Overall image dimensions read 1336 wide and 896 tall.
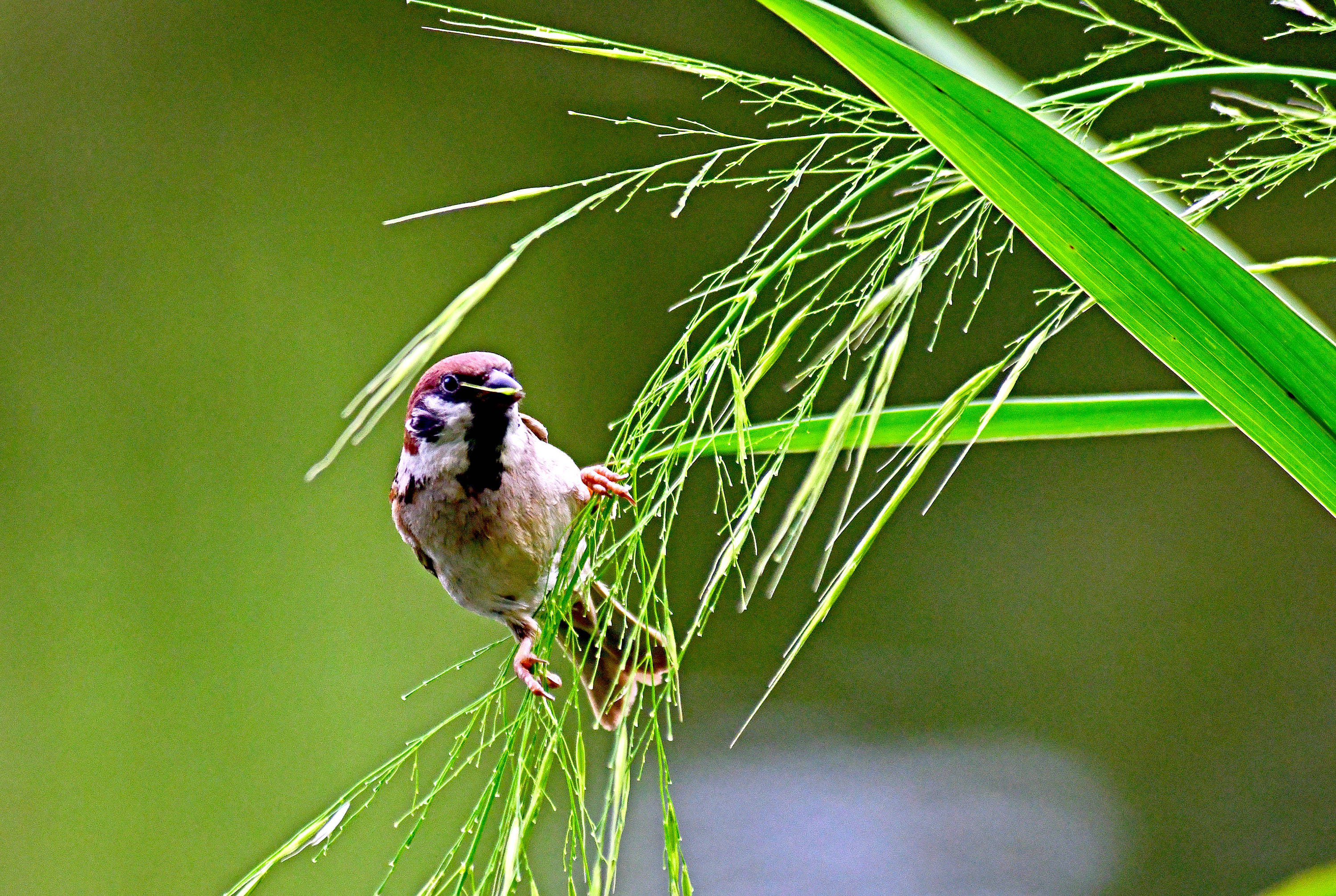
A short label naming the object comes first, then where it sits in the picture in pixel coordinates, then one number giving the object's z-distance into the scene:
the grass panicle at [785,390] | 4.28
